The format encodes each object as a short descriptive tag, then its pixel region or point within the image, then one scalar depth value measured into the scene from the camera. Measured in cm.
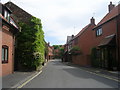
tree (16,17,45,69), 1122
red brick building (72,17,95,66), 2181
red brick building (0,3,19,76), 766
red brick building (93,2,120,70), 1125
